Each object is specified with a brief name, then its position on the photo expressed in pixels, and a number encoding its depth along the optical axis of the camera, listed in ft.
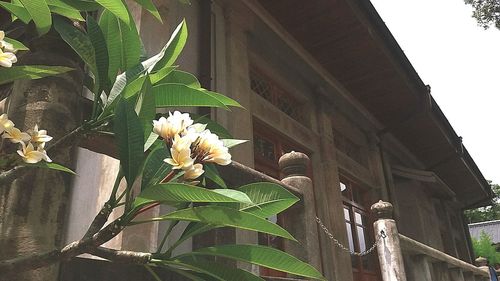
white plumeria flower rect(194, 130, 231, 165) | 3.29
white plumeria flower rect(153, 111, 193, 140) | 3.33
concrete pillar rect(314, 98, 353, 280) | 19.12
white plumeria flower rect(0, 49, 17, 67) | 3.02
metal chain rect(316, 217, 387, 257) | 12.44
